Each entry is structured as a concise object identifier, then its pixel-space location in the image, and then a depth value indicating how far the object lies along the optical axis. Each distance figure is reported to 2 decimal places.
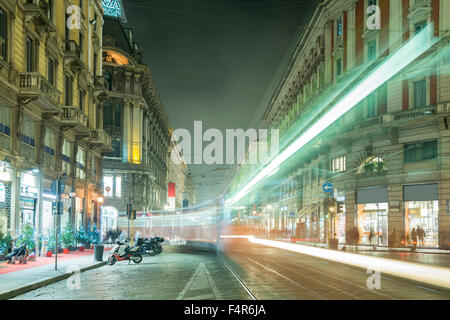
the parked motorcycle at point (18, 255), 22.19
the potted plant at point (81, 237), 34.81
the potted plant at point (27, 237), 22.95
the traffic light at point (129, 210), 36.06
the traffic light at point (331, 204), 34.91
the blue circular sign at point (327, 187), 33.98
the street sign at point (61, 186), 20.38
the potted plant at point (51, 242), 29.55
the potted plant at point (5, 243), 21.41
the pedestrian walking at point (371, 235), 39.44
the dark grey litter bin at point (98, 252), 25.17
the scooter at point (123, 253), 24.53
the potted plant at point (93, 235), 36.84
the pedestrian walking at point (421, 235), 34.62
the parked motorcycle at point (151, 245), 28.81
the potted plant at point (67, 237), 31.65
